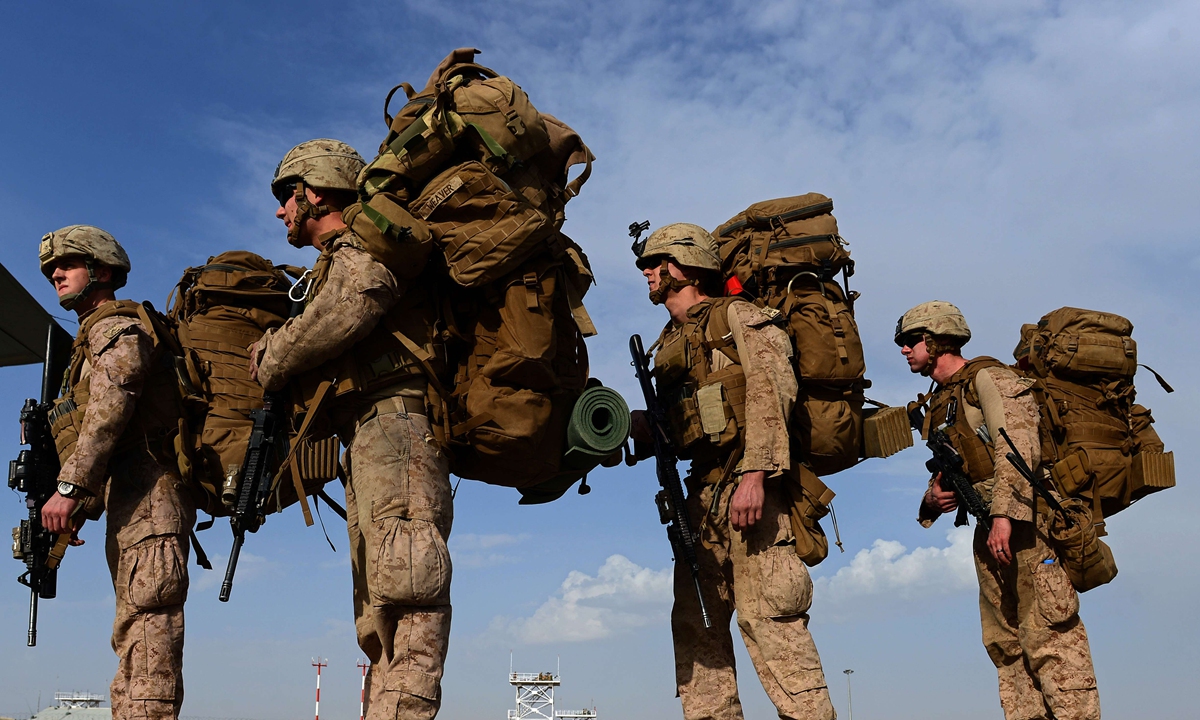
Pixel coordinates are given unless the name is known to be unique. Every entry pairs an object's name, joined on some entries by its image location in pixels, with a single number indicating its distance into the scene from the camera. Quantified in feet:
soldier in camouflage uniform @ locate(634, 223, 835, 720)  19.29
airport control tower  138.51
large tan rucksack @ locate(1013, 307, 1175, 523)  25.34
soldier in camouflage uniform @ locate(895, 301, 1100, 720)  22.71
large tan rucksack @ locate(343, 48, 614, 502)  16.85
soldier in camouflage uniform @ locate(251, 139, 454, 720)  15.75
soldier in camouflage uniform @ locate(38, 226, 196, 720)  18.94
